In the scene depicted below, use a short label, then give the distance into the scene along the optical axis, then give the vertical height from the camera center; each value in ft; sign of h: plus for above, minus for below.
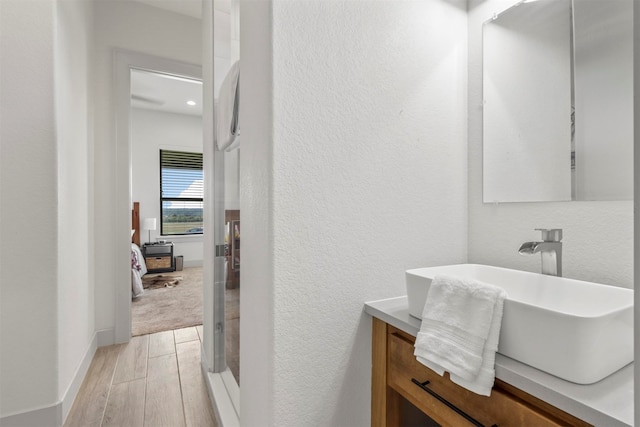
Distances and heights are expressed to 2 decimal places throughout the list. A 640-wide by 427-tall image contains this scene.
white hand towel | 2.18 -0.89
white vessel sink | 1.86 -0.79
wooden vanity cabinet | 2.00 -1.44
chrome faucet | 3.04 -0.39
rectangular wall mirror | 2.94 +1.18
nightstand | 16.47 -2.33
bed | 12.05 -2.02
